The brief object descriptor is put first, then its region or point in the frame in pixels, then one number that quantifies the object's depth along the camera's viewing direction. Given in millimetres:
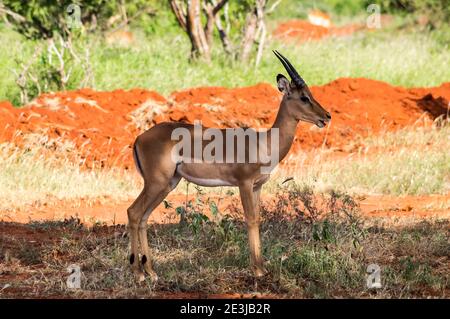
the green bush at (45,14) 17047
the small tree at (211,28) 18312
